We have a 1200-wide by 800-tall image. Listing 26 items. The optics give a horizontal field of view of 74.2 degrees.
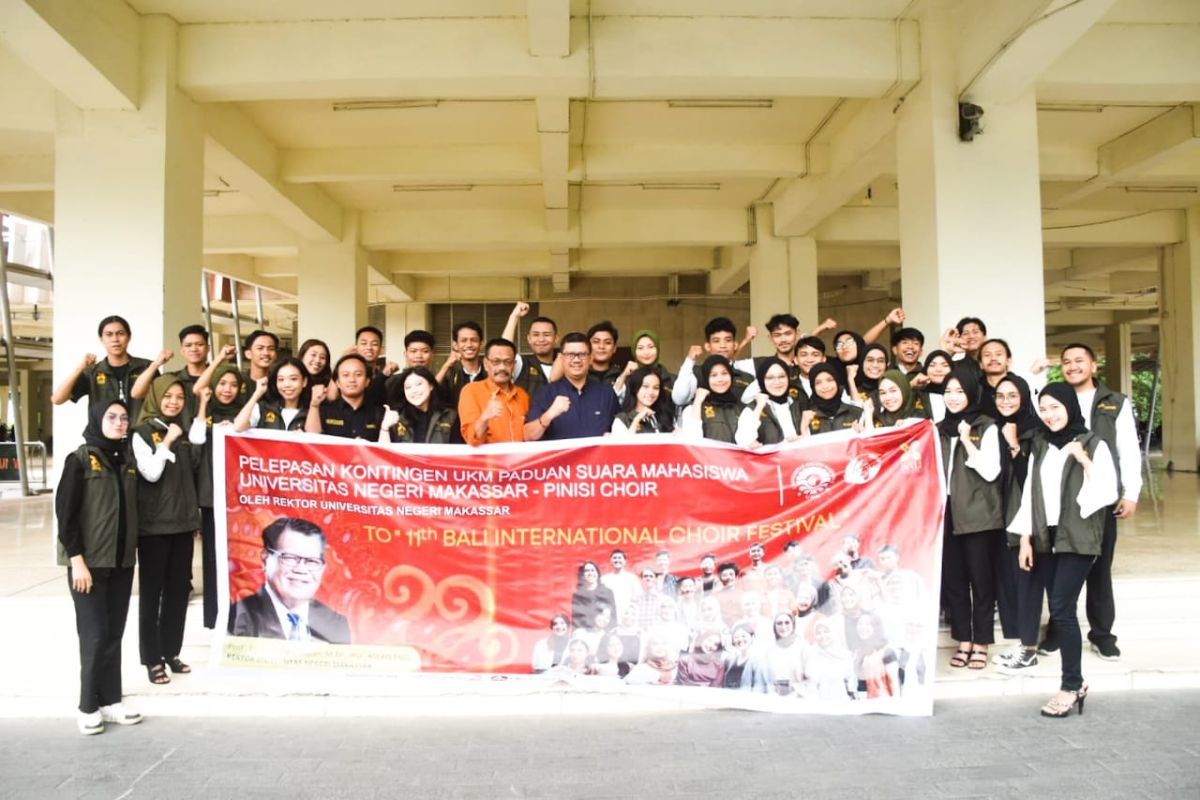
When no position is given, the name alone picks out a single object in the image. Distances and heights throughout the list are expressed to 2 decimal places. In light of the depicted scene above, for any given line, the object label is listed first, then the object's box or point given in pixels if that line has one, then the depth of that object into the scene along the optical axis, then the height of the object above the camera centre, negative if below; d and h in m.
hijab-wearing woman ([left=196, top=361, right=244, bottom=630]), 3.98 -0.30
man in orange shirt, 4.06 +0.09
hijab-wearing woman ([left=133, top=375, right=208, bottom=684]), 3.66 -0.46
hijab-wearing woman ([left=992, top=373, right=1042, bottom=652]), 3.82 -0.26
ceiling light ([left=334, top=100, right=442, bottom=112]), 7.31 +2.91
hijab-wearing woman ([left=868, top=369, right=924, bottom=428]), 4.18 +0.04
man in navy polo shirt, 4.12 +0.06
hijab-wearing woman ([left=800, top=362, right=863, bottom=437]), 4.11 +0.01
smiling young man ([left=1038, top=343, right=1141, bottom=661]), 3.70 -0.22
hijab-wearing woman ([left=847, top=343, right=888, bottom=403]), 4.59 +0.21
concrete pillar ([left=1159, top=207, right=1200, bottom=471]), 12.20 +0.92
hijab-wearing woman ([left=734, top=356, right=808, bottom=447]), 4.09 -0.01
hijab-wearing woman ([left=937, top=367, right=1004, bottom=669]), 3.87 -0.50
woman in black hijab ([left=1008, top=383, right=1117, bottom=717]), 3.49 -0.44
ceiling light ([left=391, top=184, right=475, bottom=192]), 10.08 +2.94
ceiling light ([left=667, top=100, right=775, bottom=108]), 7.47 +2.93
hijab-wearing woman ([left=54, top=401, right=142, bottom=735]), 3.32 -0.52
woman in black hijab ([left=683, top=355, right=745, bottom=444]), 4.13 +0.03
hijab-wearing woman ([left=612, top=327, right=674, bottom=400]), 4.38 +0.29
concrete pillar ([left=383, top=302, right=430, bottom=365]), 17.07 +2.09
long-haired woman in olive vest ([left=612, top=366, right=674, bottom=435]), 4.11 +0.04
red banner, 3.62 -0.68
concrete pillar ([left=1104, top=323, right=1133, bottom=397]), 22.84 +1.52
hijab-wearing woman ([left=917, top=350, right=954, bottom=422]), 4.48 +0.15
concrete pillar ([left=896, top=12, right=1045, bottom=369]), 5.82 +1.44
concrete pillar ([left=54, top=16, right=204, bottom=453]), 5.52 +1.41
